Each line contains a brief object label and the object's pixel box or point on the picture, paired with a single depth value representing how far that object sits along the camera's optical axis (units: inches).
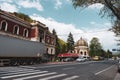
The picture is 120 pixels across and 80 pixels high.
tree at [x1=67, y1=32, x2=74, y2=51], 1699.7
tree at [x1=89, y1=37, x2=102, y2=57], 1780.3
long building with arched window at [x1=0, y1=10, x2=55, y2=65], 451.2
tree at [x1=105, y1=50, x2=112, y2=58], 2638.0
